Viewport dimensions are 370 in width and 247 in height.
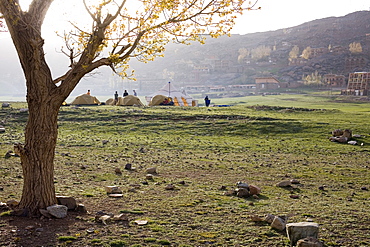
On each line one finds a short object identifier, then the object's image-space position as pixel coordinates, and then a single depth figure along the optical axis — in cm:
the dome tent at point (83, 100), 4631
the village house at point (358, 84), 10650
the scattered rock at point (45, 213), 808
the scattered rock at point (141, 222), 795
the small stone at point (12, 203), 859
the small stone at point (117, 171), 1347
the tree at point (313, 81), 15750
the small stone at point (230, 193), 1084
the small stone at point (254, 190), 1095
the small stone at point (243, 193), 1073
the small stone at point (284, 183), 1229
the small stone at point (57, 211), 808
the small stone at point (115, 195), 1009
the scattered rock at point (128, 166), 1425
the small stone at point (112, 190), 1047
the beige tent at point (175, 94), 6276
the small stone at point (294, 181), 1279
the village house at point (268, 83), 17000
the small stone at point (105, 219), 800
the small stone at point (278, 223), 764
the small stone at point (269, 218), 810
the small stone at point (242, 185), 1114
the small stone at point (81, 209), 868
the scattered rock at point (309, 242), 642
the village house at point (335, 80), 15612
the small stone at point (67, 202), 873
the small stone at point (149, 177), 1273
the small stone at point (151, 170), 1373
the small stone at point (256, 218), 818
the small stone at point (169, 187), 1130
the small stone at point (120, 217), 813
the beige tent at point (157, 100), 5226
